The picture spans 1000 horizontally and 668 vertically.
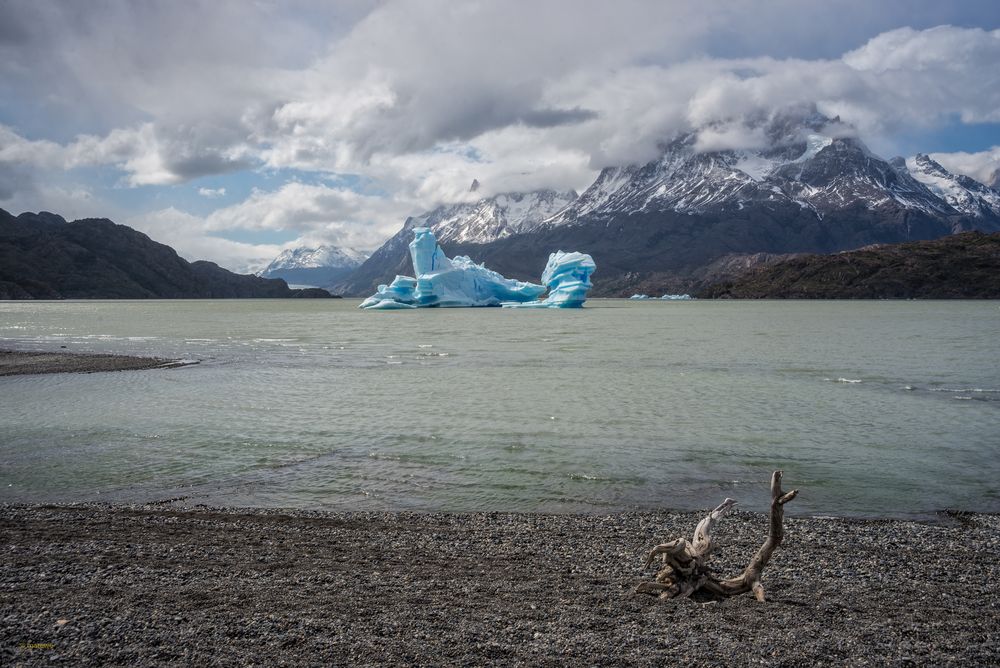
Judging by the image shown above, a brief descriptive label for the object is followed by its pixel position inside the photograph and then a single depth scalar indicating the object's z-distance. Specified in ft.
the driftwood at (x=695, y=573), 26.48
